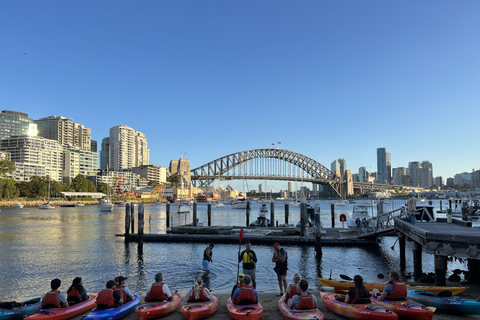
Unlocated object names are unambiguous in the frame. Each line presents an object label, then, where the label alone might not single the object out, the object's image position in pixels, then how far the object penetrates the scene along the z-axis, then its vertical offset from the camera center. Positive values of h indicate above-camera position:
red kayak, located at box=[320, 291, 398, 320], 8.51 -3.15
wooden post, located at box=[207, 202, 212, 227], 40.03 -3.41
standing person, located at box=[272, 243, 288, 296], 11.75 -2.69
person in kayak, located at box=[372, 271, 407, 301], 9.41 -2.85
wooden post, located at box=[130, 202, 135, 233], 29.73 -2.38
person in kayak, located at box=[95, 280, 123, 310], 9.13 -2.91
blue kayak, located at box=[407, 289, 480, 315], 9.23 -3.20
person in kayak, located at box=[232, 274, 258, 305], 9.20 -2.86
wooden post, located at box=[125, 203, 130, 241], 28.39 -3.01
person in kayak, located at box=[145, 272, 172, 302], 9.67 -2.92
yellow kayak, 10.88 -3.32
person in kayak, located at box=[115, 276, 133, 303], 9.82 -2.87
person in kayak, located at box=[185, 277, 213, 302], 9.59 -2.95
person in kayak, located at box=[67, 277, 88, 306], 9.79 -2.98
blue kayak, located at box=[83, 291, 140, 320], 8.70 -3.19
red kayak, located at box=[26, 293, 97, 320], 8.81 -3.21
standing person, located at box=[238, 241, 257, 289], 11.75 -2.51
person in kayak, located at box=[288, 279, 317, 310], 8.80 -2.89
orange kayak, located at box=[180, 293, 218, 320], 8.90 -3.16
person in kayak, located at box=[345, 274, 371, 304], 9.13 -2.84
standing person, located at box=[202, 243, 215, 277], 15.80 -3.26
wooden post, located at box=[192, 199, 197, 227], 34.75 -3.21
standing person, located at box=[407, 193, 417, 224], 19.02 -1.28
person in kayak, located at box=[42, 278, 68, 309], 9.13 -2.91
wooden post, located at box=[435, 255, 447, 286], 12.66 -3.09
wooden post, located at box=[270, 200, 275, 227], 38.03 -3.41
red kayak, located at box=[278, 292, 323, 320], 8.41 -3.11
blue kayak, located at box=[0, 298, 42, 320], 9.20 -3.21
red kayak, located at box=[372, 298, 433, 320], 8.63 -3.11
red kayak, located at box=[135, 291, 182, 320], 9.01 -3.19
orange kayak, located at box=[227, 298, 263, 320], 8.69 -3.14
